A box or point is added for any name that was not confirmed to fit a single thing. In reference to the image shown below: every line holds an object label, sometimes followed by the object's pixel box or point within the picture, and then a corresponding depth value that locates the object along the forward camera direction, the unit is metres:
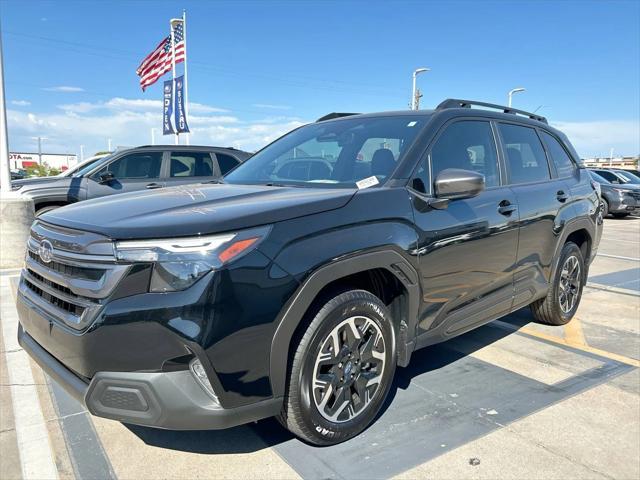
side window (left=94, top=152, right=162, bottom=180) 8.56
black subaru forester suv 2.09
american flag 19.45
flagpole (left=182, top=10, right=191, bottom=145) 19.54
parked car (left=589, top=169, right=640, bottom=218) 16.86
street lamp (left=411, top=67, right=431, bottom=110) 25.89
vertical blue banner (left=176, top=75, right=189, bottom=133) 19.53
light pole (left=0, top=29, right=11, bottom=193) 8.09
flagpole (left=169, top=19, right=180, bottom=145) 19.44
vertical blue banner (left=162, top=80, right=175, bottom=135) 20.12
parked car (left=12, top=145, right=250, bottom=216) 8.34
